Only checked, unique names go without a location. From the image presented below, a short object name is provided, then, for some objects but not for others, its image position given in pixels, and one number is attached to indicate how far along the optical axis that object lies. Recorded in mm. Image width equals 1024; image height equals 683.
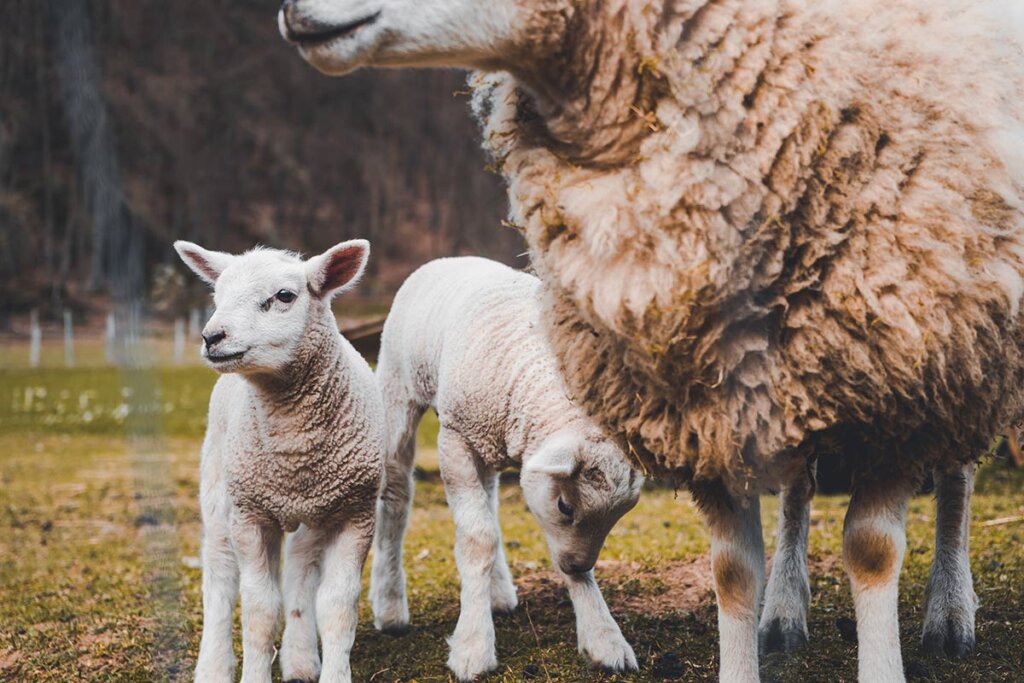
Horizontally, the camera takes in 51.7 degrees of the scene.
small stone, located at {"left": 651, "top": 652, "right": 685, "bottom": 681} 3721
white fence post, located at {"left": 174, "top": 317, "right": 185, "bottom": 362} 20078
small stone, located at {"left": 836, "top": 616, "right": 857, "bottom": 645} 4078
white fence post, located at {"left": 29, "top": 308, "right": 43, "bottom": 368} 19391
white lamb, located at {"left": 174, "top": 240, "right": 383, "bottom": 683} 3602
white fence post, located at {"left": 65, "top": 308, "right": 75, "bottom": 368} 19719
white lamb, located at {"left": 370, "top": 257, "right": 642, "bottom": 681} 3807
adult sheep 2477
